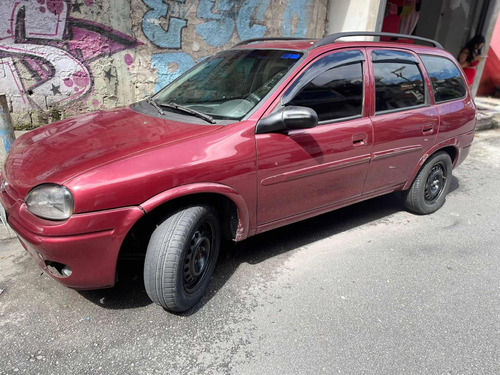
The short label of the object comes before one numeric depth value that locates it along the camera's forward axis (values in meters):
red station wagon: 2.17
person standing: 9.98
